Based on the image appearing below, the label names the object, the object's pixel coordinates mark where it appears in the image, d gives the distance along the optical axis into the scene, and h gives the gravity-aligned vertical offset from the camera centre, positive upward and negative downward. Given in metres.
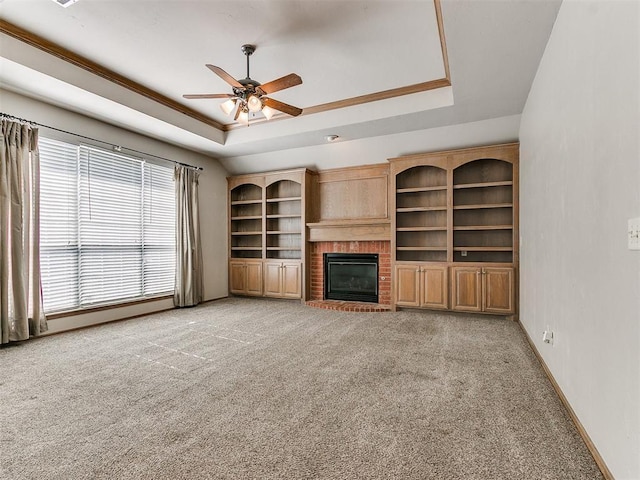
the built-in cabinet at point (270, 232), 6.29 +0.09
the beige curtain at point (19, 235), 3.57 +0.04
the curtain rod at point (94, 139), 3.67 +1.33
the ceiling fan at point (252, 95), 3.09 +1.43
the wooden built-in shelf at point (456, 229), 4.78 +0.09
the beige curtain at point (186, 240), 5.69 -0.05
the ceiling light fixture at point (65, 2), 2.27 +1.62
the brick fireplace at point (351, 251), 5.65 -0.64
